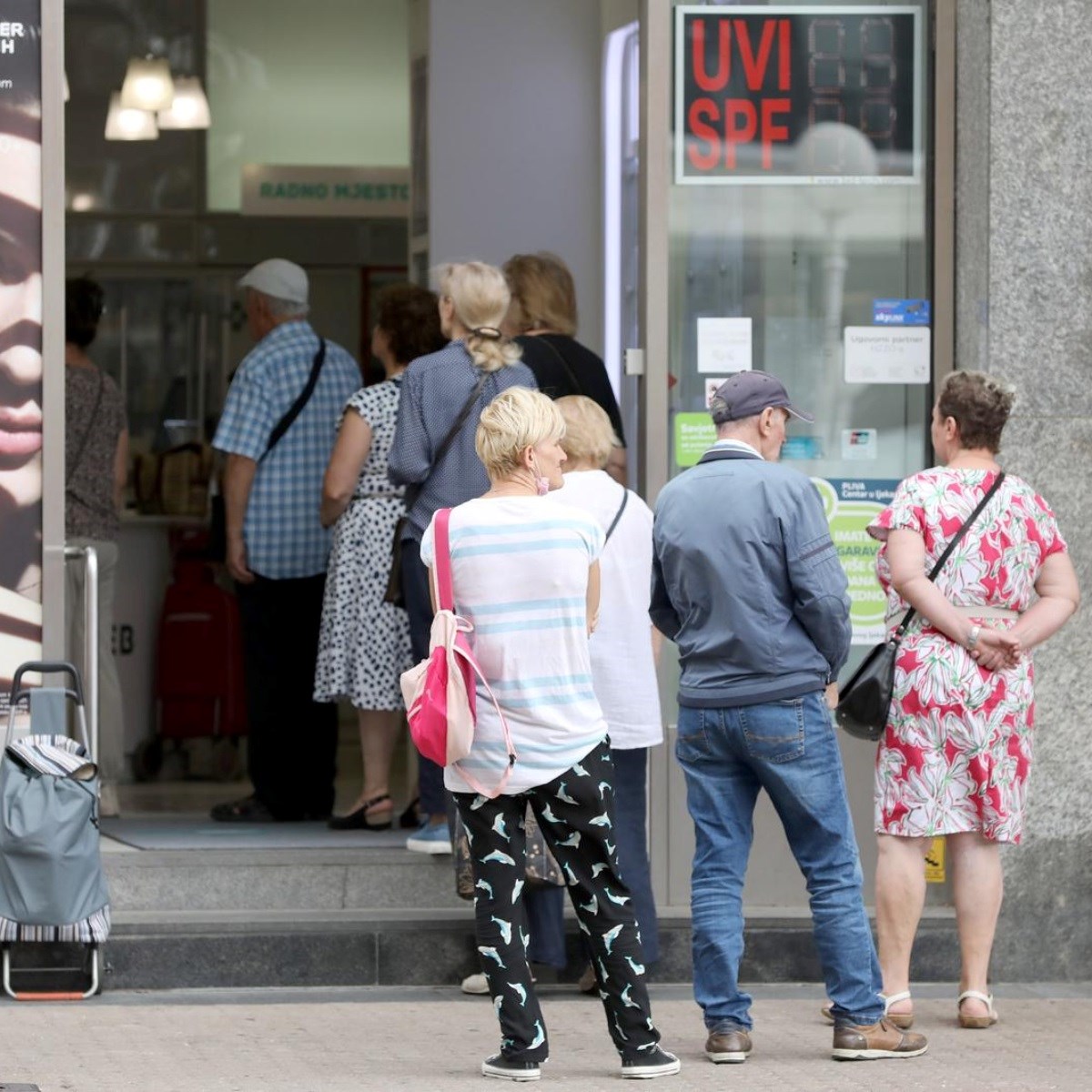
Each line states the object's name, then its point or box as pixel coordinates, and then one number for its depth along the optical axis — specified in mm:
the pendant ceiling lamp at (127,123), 27297
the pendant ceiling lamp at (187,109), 26828
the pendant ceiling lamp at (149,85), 26547
